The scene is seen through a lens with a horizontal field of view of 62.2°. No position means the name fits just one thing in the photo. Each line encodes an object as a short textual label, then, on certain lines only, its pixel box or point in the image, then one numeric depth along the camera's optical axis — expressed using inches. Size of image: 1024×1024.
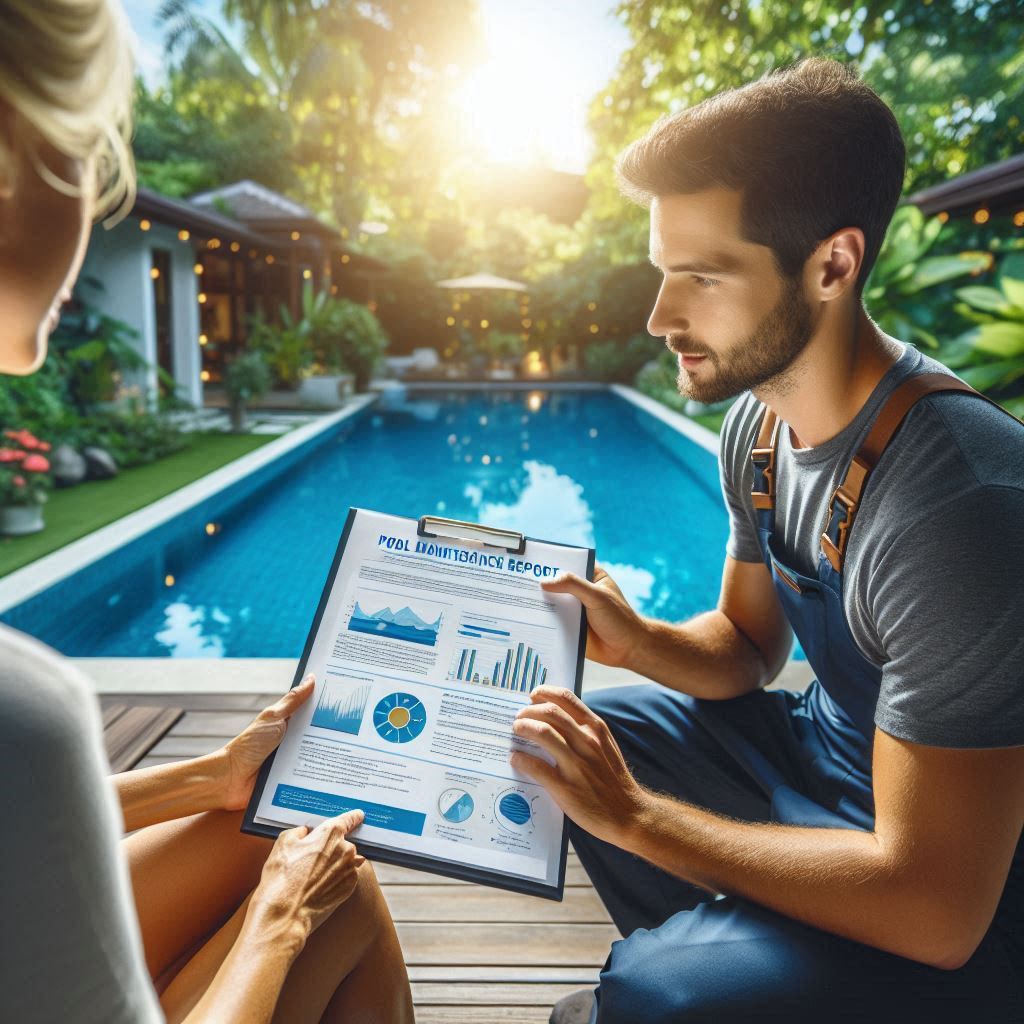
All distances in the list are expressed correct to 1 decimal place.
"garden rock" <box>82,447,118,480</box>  316.5
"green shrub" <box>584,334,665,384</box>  839.7
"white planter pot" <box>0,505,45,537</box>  227.8
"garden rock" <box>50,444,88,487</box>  299.7
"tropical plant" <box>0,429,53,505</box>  225.8
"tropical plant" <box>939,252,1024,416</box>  273.0
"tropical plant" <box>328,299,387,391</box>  638.5
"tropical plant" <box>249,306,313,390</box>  580.4
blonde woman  21.0
